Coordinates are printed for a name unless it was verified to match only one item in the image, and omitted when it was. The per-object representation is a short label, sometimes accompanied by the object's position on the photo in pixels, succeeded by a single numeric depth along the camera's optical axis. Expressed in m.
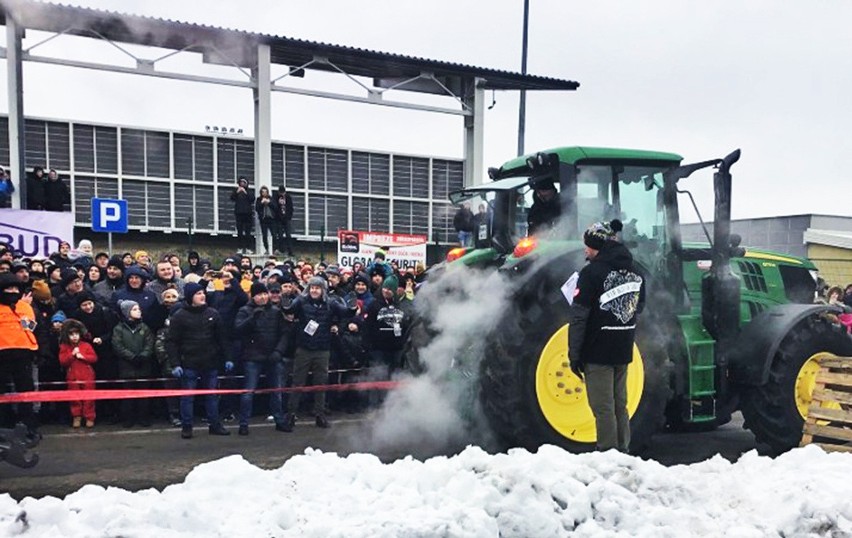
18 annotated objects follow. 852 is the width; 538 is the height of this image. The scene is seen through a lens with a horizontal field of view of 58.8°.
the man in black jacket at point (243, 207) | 14.96
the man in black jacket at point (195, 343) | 7.90
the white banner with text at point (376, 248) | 14.16
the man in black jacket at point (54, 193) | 13.02
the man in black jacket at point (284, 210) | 14.96
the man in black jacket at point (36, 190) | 12.91
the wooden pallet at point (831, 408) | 5.71
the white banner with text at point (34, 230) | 10.44
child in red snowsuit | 7.90
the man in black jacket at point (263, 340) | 8.20
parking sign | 13.06
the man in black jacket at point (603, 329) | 5.10
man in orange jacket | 6.48
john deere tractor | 5.71
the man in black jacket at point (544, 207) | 6.34
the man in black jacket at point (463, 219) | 7.24
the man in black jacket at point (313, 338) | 8.23
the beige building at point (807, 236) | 19.93
